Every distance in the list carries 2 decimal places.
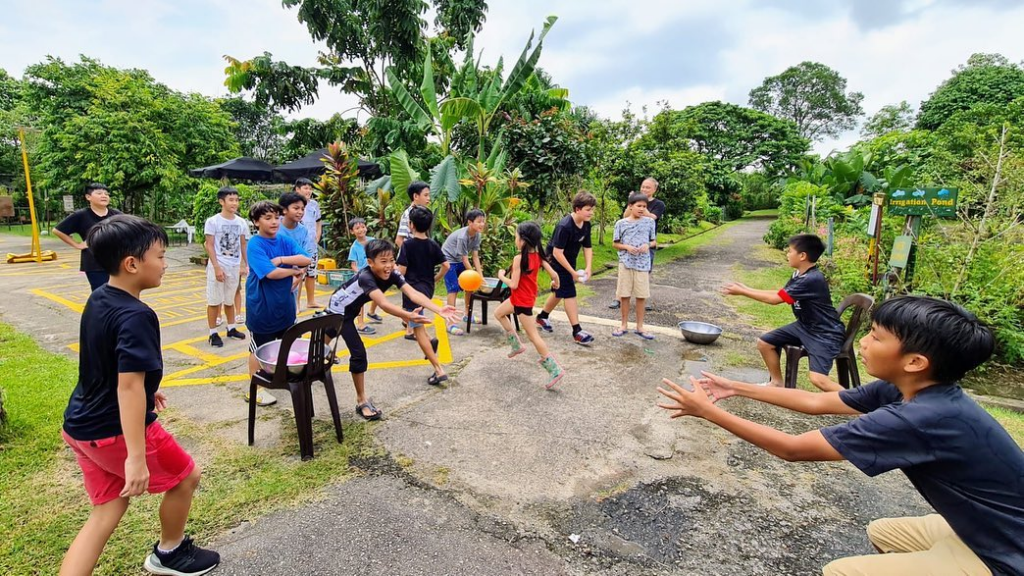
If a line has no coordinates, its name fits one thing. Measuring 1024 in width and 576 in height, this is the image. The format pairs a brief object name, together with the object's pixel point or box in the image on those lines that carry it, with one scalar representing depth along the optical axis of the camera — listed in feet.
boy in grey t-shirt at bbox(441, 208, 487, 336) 19.90
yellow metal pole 41.75
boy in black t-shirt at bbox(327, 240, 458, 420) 12.02
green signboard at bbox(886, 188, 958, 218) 17.46
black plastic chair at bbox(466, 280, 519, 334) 20.31
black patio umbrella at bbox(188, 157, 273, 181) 42.06
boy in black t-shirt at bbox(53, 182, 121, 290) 16.57
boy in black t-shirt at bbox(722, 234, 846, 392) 12.46
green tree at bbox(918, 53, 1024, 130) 89.76
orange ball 17.46
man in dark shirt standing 22.18
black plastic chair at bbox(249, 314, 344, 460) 10.11
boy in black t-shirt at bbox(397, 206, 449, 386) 15.37
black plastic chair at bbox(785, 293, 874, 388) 12.89
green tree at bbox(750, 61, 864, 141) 140.26
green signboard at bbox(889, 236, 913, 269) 18.53
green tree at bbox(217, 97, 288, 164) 115.75
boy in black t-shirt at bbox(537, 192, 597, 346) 18.16
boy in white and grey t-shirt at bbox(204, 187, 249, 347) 17.70
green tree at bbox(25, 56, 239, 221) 53.06
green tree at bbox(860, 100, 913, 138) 93.66
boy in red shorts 5.97
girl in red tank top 15.74
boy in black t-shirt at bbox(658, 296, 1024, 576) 4.86
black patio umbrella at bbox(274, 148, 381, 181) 41.14
